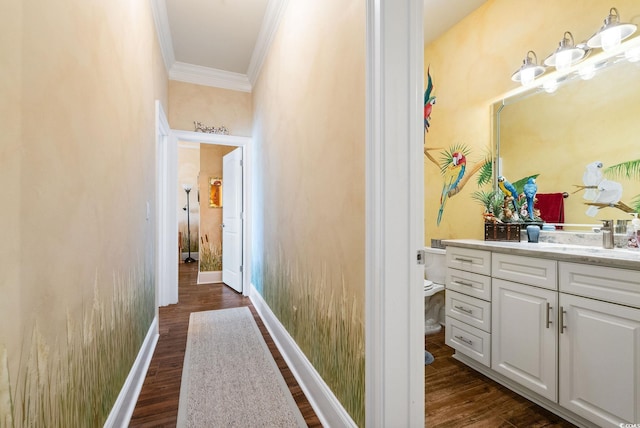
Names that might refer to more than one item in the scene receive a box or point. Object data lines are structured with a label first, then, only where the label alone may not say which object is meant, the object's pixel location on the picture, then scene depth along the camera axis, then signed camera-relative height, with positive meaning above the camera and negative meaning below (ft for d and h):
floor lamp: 22.49 -1.27
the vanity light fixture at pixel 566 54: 6.28 +3.45
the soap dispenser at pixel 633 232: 5.34 -0.35
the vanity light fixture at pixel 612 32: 5.56 +3.49
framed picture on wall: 16.60 +1.16
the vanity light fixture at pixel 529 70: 7.10 +3.50
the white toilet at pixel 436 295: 9.20 -2.57
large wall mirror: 5.74 +1.85
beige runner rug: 5.08 -3.55
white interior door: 13.08 -0.35
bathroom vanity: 4.27 -1.95
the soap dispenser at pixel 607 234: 5.56 -0.39
